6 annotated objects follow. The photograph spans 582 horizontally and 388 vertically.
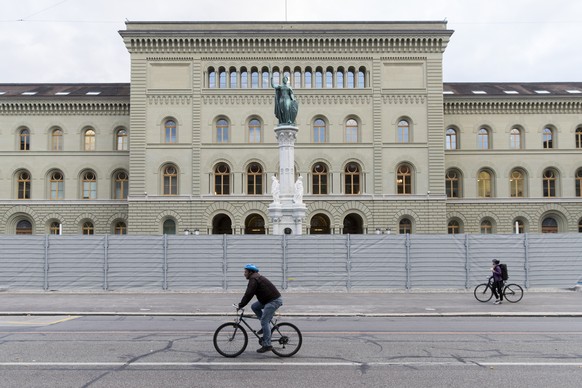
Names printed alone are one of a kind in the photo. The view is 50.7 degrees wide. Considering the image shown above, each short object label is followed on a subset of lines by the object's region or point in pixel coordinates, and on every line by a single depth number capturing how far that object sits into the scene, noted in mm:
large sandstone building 47750
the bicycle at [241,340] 11289
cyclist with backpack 20688
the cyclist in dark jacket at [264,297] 11273
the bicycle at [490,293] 21125
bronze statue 31094
